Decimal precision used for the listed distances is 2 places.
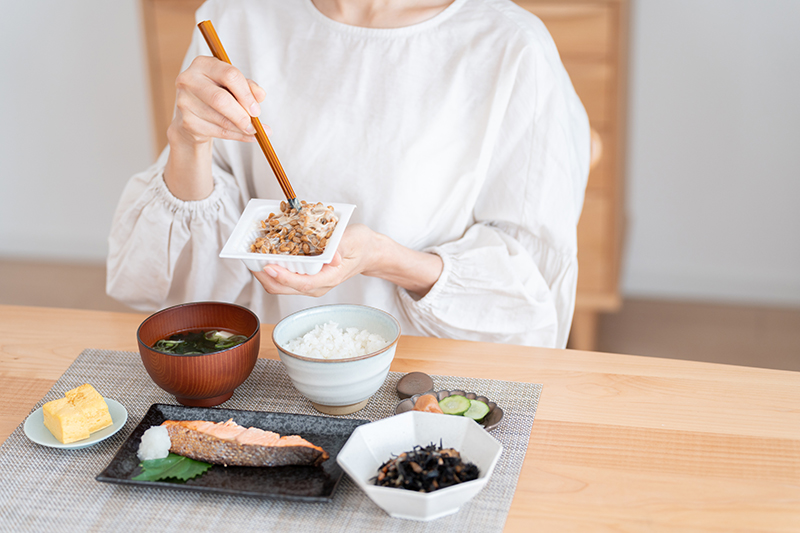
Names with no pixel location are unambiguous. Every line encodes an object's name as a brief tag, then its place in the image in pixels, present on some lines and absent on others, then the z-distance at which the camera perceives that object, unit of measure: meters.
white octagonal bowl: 0.82
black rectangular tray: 0.88
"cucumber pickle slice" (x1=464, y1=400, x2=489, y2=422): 1.01
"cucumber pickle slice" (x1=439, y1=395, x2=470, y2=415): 1.02
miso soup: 1.09
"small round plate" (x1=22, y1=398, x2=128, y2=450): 0.97
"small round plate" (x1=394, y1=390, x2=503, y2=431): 1.00
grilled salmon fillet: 0.92
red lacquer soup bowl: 1.01
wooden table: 0.86
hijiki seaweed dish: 0.83
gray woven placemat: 0.85
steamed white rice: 1.07
